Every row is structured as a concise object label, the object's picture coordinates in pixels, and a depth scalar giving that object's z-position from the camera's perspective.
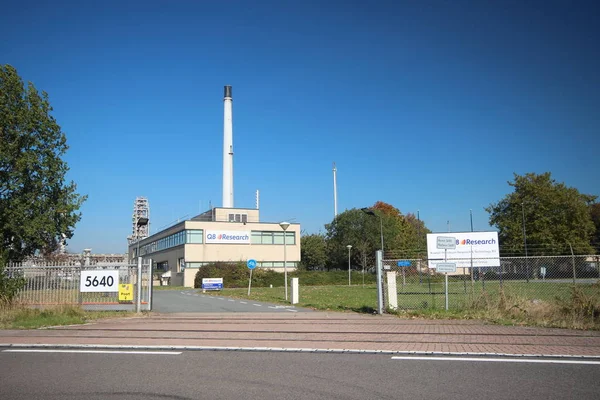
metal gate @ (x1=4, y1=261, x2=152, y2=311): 18.73
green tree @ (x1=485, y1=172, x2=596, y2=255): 56.00
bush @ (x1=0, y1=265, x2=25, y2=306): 18.02
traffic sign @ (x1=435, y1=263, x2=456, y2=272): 17.00
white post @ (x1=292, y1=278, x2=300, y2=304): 24.20
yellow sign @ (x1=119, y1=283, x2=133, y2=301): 18.86
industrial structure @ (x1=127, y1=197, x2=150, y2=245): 126.69
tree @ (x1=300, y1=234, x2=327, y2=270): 86.12
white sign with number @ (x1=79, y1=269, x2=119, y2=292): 18.80
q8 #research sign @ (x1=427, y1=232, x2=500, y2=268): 29.89
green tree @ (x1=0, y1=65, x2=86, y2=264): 30.75
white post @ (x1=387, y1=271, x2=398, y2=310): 16.88
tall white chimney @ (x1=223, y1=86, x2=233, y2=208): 68.94
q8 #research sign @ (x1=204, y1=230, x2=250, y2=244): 63.62
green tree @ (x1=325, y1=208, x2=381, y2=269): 77.06
